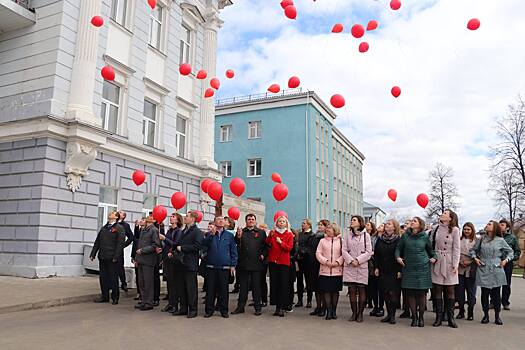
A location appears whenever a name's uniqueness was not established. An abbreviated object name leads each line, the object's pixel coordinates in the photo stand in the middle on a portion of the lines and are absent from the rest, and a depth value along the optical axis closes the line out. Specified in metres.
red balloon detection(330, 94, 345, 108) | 10.95
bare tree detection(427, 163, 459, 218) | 40.25
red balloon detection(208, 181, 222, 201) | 11.58
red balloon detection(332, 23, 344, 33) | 10.31
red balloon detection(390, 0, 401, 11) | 9.36
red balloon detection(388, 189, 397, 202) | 12.95
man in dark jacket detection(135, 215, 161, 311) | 8.41
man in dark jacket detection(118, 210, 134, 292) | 9.96
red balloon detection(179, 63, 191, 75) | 14.66
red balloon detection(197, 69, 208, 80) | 14.54
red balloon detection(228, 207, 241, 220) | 12.38
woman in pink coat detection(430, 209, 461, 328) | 7.35
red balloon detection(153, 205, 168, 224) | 9.54
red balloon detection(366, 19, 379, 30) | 10.45
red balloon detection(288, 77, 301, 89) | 11.73
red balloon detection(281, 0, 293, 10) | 10.48
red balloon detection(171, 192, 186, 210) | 11.33
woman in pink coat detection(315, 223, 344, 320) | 7.87
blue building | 34.66
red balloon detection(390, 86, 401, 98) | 10.78
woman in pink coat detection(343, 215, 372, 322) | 7.62
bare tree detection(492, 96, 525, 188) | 29.83
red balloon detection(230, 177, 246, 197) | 10.95
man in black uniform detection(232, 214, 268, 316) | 8.22
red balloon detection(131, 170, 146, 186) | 13.16
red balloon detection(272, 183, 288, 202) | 11.68
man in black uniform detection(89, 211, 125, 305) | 9.26
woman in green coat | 7.30
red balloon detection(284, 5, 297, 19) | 10.45
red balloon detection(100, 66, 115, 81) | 12.73
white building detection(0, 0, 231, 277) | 12.34
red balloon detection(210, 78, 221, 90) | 15.71
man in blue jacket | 7.84
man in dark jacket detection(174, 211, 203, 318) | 7.88
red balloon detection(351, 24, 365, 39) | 10.28
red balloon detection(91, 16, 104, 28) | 12.20
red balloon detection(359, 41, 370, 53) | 10.59
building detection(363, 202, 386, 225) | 75.88
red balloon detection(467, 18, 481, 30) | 9.25
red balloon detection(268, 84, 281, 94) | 12.81
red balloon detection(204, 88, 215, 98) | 13.70
